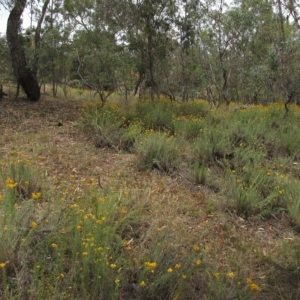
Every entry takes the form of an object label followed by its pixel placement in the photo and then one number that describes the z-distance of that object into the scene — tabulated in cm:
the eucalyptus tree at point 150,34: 934
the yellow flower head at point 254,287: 205
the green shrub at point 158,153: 474
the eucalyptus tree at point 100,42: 855
